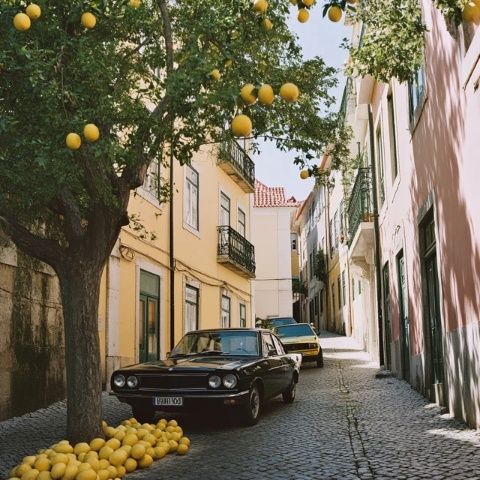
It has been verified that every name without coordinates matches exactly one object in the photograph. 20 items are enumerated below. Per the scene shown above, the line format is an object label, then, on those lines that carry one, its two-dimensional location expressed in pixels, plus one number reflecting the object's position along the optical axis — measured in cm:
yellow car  1920
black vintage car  873
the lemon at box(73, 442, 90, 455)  622
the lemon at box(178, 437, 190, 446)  728
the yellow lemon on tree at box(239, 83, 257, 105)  393
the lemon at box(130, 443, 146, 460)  653
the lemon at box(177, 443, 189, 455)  721
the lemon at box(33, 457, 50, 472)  572
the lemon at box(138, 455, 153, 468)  654
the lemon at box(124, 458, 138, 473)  639
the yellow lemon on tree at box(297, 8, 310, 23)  416
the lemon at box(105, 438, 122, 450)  653
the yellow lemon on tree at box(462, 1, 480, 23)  423
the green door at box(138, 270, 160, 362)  1590
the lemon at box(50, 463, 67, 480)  558
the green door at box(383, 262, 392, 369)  1706
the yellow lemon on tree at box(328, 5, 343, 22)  401
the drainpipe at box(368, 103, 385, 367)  1762
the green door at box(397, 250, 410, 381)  1414
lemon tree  661
